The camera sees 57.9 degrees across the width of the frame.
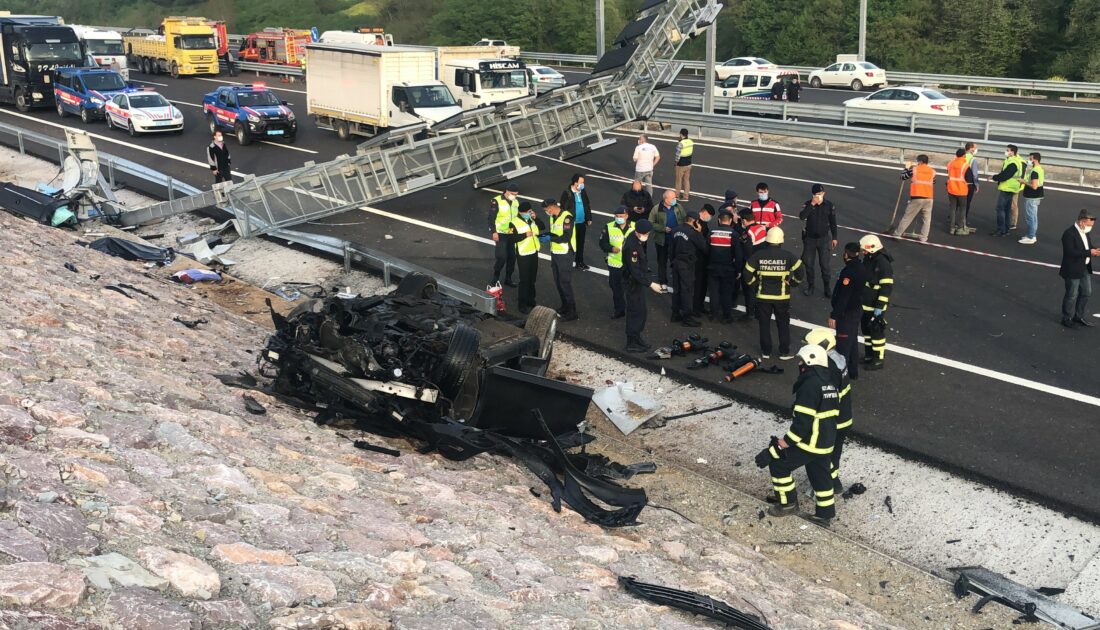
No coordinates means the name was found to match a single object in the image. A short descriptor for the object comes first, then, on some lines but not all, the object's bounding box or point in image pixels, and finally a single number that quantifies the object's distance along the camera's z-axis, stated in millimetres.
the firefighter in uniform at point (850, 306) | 11812
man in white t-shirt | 20500
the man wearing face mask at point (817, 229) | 14852
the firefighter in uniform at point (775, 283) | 12312
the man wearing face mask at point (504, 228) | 14773
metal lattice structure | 18797
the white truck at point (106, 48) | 45781
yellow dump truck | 48094
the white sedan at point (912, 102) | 31812
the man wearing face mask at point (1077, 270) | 13219
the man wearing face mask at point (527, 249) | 14344
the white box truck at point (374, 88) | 27562
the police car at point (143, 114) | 30281
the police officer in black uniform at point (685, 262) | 13602
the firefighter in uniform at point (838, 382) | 8945
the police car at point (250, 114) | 29125
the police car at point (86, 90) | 32750
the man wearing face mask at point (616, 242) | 13422
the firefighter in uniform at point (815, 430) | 8727
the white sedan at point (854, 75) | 44312
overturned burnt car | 9102
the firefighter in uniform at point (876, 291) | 11914
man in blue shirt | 16578
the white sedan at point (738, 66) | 42250
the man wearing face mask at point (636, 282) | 12891
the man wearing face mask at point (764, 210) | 14297
